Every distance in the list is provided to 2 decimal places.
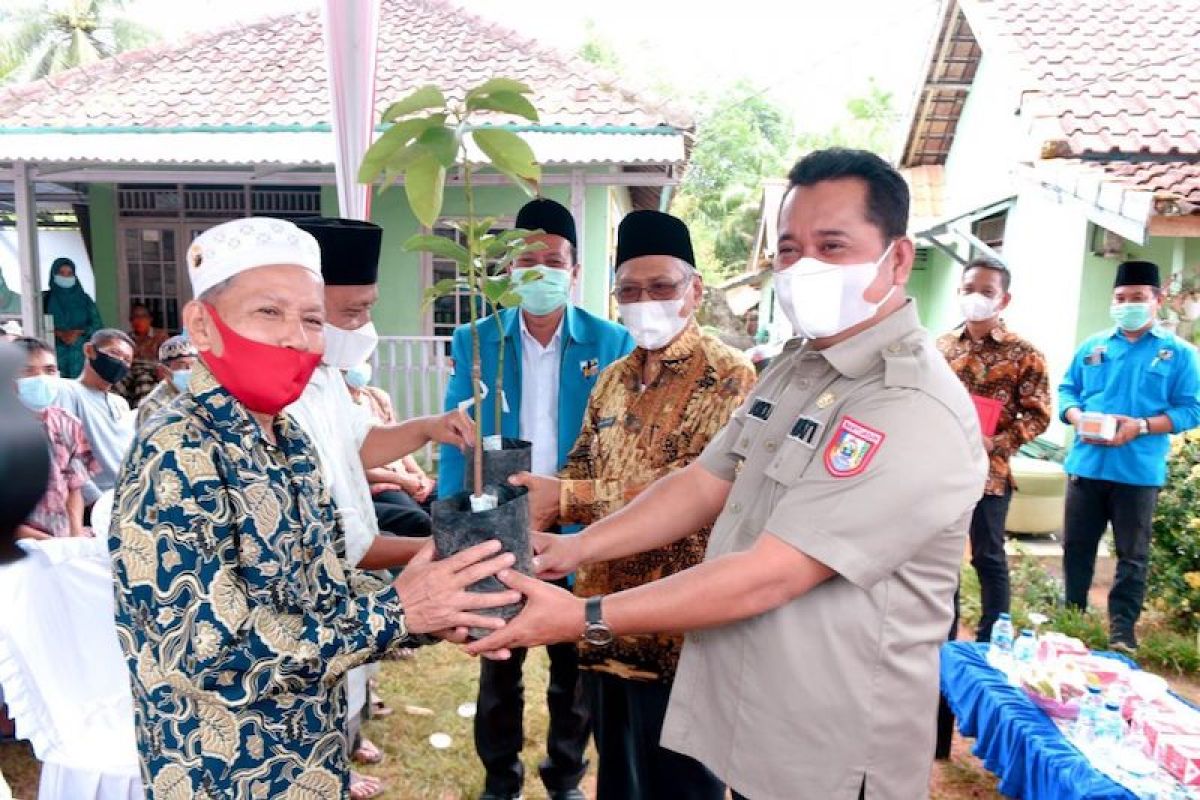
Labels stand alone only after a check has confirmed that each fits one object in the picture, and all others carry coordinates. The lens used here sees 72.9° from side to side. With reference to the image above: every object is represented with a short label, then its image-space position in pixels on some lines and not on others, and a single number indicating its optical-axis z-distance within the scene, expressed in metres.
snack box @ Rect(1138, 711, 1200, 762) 2.62
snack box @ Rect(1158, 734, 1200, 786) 2.45
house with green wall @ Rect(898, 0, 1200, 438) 6.98
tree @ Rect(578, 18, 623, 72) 34.94
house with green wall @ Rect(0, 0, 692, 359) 7.50
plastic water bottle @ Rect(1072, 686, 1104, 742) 2.73
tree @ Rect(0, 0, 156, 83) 20.59
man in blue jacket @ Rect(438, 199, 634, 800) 3.06
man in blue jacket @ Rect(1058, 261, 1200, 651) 4.65
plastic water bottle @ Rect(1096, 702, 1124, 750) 2.67
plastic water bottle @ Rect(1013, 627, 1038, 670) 3.25
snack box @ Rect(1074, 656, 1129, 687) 3.11
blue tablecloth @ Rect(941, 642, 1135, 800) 2.52
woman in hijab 9.03
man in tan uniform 1.47
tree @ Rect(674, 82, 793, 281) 33.19
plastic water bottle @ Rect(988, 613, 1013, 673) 3.31
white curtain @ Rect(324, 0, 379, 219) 3.37
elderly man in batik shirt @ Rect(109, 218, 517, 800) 1.32
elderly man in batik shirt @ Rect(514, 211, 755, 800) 2.19
